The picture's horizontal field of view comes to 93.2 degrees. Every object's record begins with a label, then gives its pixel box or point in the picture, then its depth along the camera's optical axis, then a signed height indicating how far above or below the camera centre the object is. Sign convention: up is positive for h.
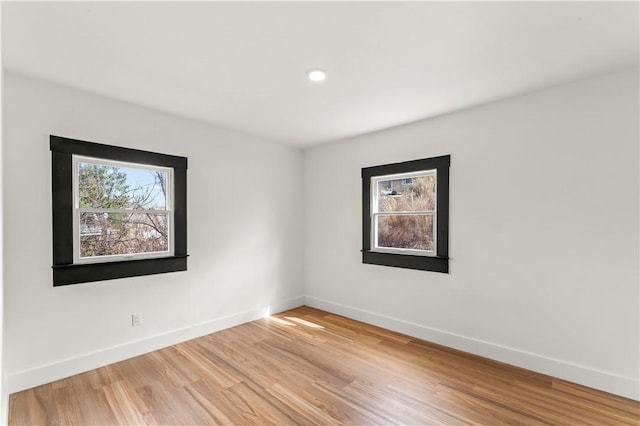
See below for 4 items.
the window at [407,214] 3.30 -0.05
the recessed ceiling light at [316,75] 2.36 +1.08
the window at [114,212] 2.58 -0.01
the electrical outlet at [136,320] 2.99 -1.09
